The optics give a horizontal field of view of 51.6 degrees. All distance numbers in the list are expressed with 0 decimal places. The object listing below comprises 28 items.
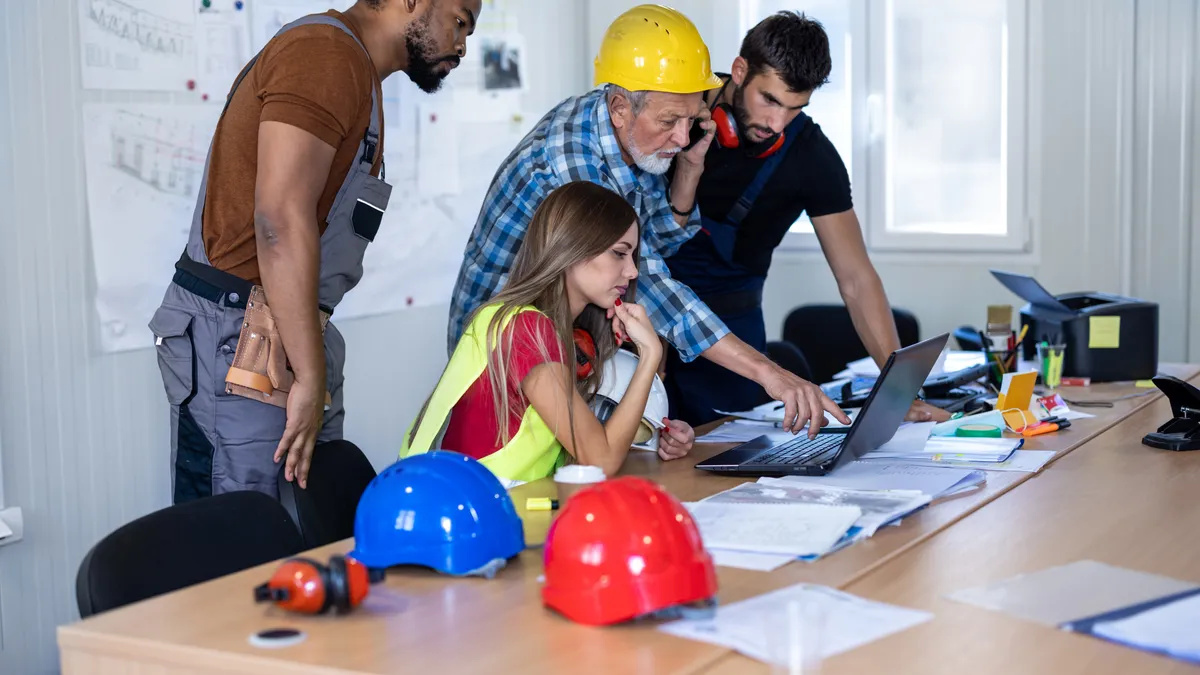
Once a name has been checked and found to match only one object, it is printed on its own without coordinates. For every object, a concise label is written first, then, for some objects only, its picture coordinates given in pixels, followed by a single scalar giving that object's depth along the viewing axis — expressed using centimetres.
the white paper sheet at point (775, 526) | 160
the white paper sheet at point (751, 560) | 153
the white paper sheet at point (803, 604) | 126
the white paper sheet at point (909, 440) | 227
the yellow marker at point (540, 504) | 184
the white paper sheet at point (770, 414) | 264
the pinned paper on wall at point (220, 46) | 318
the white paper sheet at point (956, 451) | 220
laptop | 205
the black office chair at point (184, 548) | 154
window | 446
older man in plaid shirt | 253
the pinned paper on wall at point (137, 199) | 294
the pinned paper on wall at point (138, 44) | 290
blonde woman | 216
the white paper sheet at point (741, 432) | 248
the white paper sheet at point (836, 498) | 177
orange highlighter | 248
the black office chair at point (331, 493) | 200
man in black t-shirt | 301
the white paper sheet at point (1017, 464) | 213
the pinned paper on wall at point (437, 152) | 400
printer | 316
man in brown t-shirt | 216
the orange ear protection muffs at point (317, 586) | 135
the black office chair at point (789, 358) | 355
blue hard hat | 149
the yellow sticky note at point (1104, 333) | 316
